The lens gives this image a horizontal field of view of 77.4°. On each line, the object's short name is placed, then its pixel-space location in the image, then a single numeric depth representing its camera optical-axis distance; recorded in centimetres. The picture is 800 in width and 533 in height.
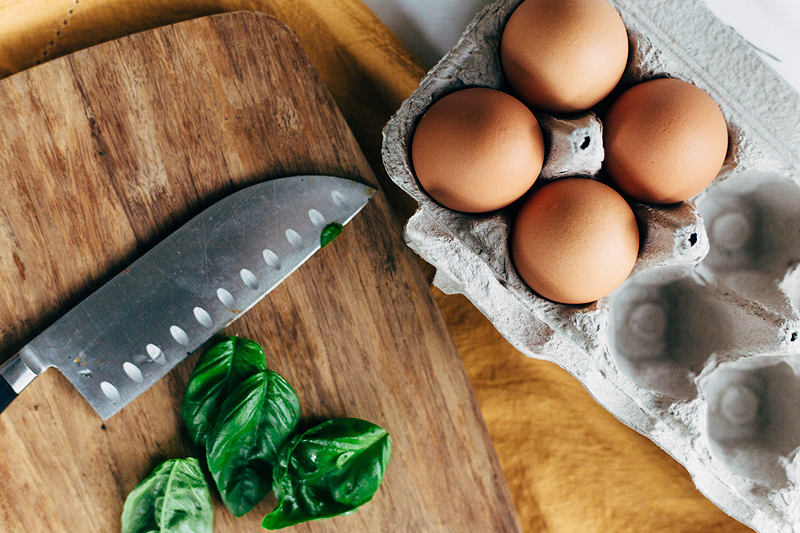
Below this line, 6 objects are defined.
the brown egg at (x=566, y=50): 43
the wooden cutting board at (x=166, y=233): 57
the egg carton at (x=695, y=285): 47
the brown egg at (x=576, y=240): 43
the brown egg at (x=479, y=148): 43
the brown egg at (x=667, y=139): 44
